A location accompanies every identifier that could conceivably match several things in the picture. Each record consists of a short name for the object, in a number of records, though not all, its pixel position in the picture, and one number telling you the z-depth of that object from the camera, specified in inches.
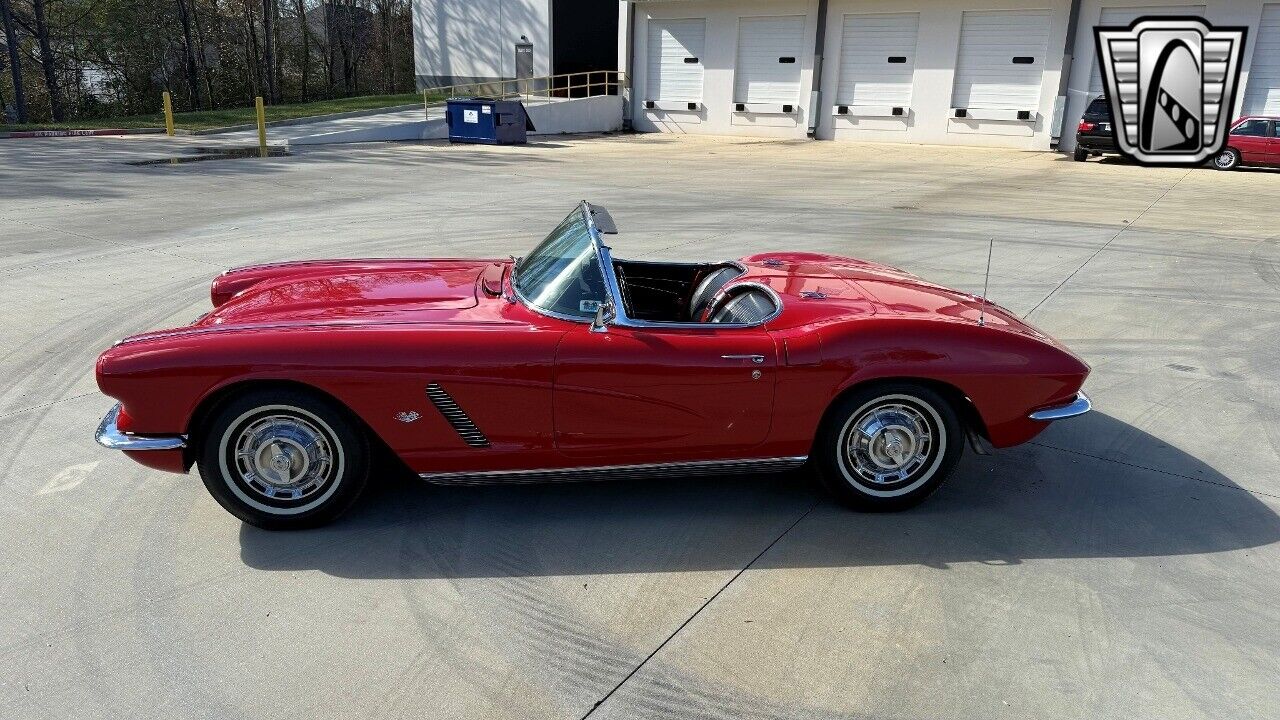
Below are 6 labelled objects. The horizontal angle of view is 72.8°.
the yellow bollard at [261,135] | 724.0
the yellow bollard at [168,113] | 866.1
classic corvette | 135.2
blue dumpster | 905.4
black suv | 811.4
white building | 925.8
